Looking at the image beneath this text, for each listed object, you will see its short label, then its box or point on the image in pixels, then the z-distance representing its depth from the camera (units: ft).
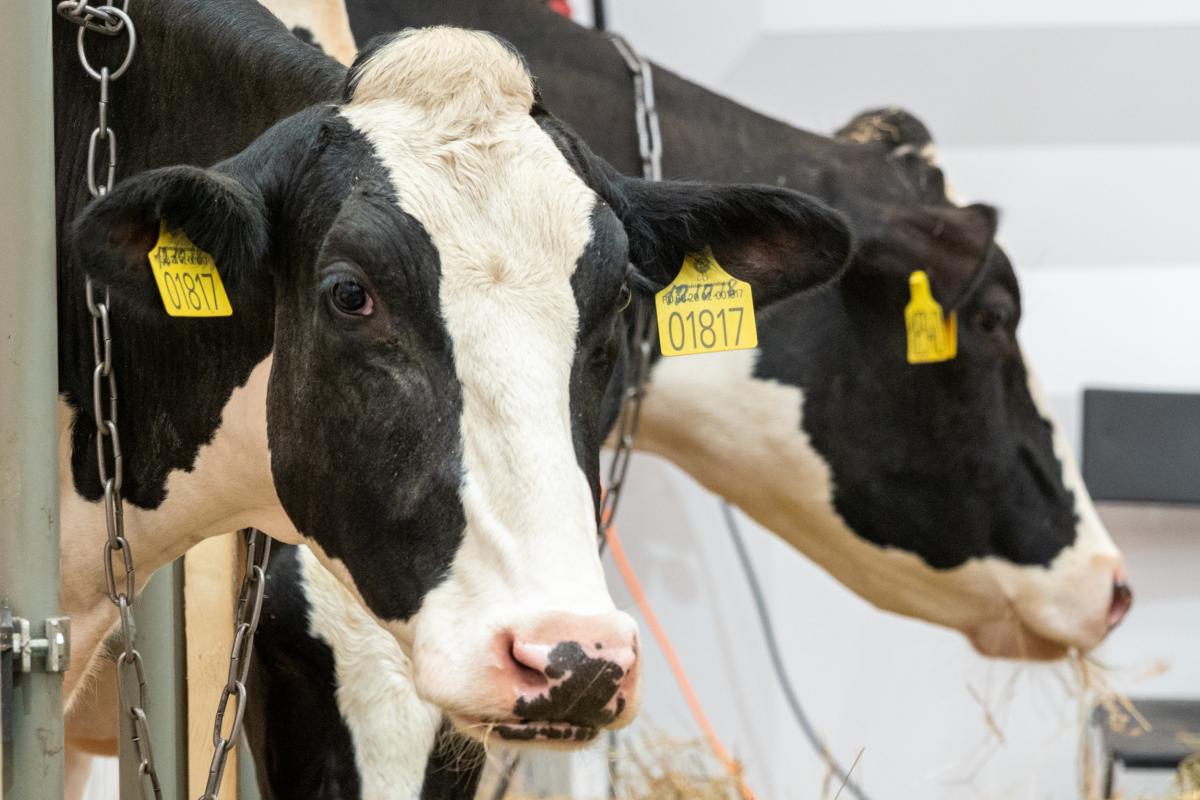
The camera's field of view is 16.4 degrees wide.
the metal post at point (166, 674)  9.46
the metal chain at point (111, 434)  8.83
